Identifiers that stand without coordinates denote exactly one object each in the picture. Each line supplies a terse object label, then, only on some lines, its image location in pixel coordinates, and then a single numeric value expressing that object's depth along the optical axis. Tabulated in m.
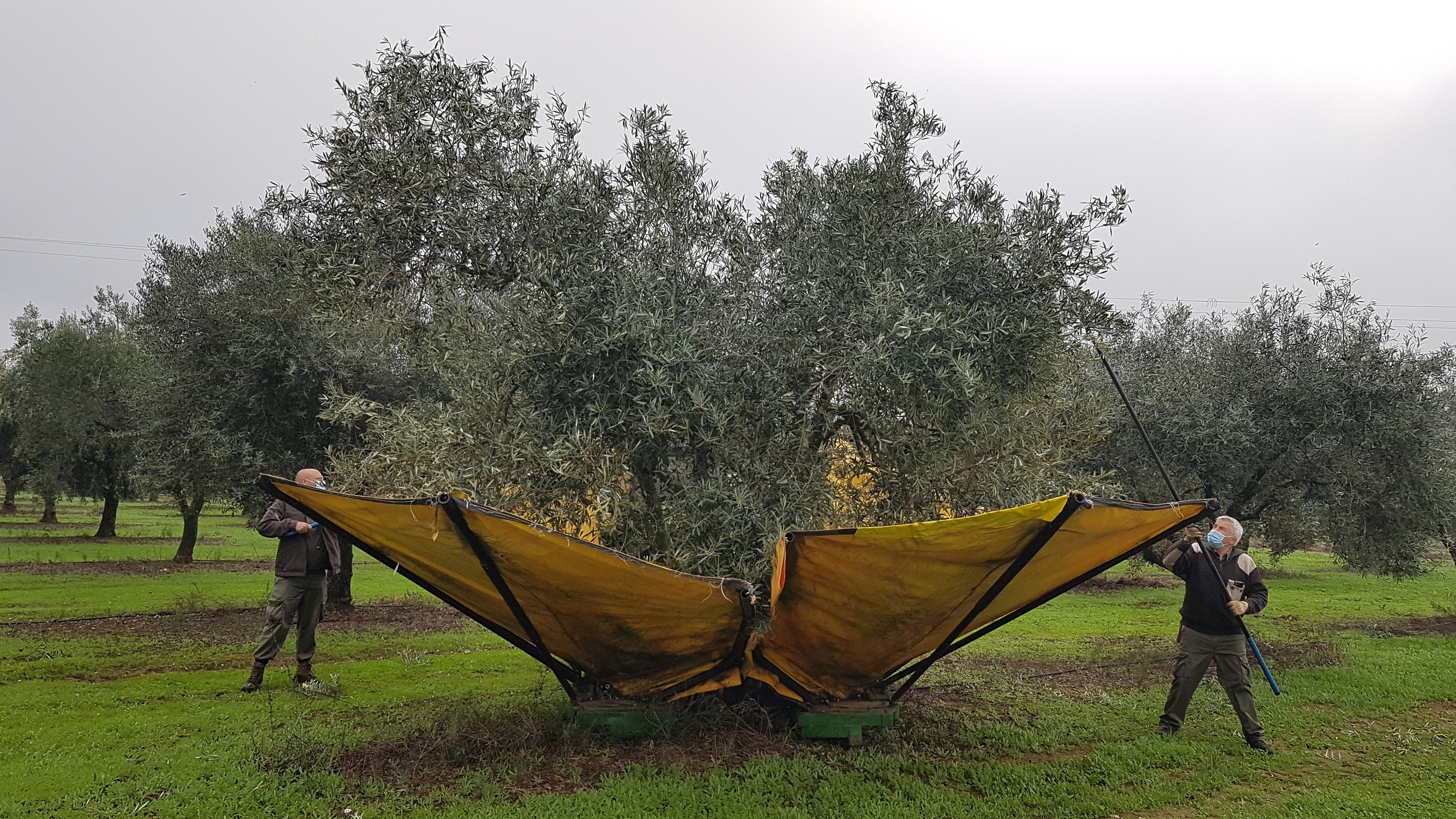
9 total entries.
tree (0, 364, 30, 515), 33.41
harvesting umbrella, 6.18
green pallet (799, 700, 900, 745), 8.23
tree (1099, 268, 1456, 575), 13.97
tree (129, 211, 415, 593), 16.03
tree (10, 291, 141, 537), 30.56
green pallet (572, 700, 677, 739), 8.05
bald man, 9.82
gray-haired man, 8.59
